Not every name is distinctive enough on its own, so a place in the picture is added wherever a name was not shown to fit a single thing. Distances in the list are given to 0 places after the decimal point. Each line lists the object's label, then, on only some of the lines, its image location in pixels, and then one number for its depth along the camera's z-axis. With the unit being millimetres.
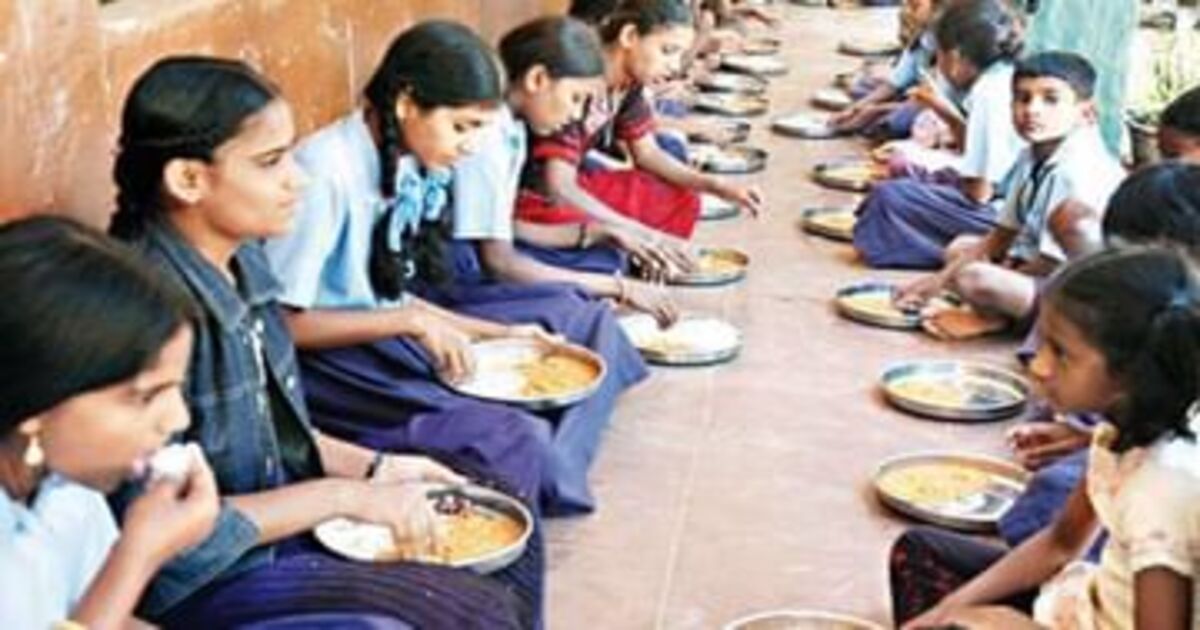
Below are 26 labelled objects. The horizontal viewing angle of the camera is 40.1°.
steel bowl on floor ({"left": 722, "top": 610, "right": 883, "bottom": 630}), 2750
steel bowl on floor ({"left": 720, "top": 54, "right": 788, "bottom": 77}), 8242
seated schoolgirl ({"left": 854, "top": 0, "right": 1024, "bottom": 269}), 4977
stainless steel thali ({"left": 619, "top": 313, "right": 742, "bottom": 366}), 4172
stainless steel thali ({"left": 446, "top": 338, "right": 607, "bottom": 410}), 3301
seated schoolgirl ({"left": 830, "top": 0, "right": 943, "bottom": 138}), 6504
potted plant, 6188
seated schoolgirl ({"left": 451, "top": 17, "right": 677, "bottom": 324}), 3729
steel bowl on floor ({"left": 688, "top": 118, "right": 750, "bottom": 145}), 6516
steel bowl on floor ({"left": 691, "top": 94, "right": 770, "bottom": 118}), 7145
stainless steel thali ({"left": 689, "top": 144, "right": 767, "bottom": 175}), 6113
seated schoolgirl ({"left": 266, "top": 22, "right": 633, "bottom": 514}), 3006
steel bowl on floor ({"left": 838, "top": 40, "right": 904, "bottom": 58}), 9023
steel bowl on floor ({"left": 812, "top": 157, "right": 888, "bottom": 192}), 5934
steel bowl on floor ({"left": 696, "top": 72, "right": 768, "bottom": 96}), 7621
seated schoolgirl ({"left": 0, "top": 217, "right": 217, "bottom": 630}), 1770
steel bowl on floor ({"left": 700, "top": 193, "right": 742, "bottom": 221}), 5645
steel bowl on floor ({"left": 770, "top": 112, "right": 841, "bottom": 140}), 6953
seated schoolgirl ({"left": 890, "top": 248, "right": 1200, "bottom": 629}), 2025
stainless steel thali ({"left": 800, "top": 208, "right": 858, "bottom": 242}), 5410
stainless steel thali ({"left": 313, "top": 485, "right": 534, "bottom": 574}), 2516
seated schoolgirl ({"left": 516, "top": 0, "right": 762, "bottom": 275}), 4262
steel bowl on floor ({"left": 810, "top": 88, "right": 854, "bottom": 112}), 7422
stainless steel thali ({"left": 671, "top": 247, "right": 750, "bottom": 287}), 4805
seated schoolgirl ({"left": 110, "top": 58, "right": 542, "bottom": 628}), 2232
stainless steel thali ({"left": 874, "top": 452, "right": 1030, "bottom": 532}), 3273
